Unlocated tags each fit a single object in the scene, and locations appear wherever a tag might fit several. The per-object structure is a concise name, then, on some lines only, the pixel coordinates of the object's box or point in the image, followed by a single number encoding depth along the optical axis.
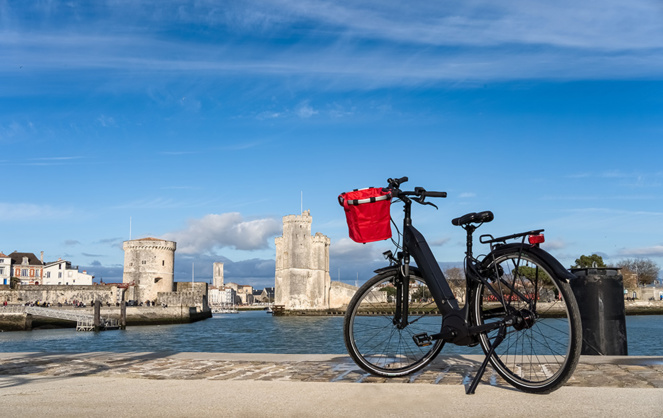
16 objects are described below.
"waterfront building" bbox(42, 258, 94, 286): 92.00
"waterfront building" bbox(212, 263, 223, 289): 170.38
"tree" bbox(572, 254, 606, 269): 73.22
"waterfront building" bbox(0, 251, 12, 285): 86.06
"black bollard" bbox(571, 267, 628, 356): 7.03
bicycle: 4.05
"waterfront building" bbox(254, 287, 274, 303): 192.70
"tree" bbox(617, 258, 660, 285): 106.44
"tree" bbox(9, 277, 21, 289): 85.46
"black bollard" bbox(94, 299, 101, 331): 48.13
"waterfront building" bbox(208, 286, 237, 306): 160.50
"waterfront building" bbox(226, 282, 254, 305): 189.66
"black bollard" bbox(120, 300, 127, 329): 52.39
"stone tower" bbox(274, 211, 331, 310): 76.94
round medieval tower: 69.38
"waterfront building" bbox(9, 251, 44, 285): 89.31
